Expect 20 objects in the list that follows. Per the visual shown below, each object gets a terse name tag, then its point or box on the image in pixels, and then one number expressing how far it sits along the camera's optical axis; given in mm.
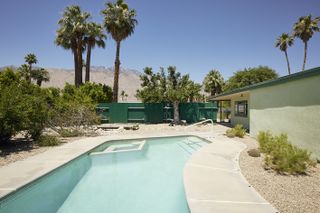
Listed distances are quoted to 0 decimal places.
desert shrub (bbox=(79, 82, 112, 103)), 23094
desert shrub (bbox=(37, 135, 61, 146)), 10492
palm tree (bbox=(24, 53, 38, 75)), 38844
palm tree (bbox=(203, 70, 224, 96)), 38959
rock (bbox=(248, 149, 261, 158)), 8036
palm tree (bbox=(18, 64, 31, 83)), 38338
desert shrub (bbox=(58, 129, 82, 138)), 13836
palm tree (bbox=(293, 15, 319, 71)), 31719
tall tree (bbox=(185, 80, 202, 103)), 21756
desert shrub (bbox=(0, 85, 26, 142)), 8752
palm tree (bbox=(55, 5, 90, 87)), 27234
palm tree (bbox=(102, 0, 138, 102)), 25578
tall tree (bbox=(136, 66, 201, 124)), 21547
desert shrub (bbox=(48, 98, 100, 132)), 14221
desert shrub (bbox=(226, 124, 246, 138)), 12961
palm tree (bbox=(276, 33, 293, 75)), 37306
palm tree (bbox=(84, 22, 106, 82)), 27812
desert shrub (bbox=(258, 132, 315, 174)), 5996
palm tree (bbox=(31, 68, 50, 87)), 41778
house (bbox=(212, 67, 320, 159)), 7027
